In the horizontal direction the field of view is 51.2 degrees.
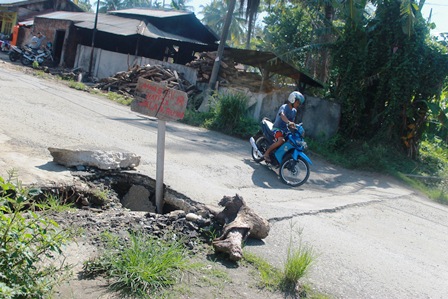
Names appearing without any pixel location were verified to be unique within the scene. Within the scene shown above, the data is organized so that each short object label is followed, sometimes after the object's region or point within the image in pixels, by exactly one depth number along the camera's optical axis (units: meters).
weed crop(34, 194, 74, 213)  4.66
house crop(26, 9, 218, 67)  24.39
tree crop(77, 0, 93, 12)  69.94
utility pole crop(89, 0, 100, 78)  22.66
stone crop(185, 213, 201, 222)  5.04
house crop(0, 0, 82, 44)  34.00
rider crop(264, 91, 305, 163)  9.46
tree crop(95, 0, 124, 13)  60.56
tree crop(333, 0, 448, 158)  14.14
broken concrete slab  6.11
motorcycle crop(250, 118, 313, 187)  9.28
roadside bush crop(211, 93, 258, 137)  14.34
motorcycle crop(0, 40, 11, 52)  28.08
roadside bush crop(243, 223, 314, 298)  4.11
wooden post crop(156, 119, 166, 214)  5.63
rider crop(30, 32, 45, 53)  24.09
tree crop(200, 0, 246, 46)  53.38
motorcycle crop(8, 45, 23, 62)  23.16
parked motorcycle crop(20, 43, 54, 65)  22.98
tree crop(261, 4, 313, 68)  21.92
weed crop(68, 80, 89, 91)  18.19
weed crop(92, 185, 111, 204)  5.71
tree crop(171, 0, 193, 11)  57.78
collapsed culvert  4.67
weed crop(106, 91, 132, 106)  16.80
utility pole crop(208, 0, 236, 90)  17.98
